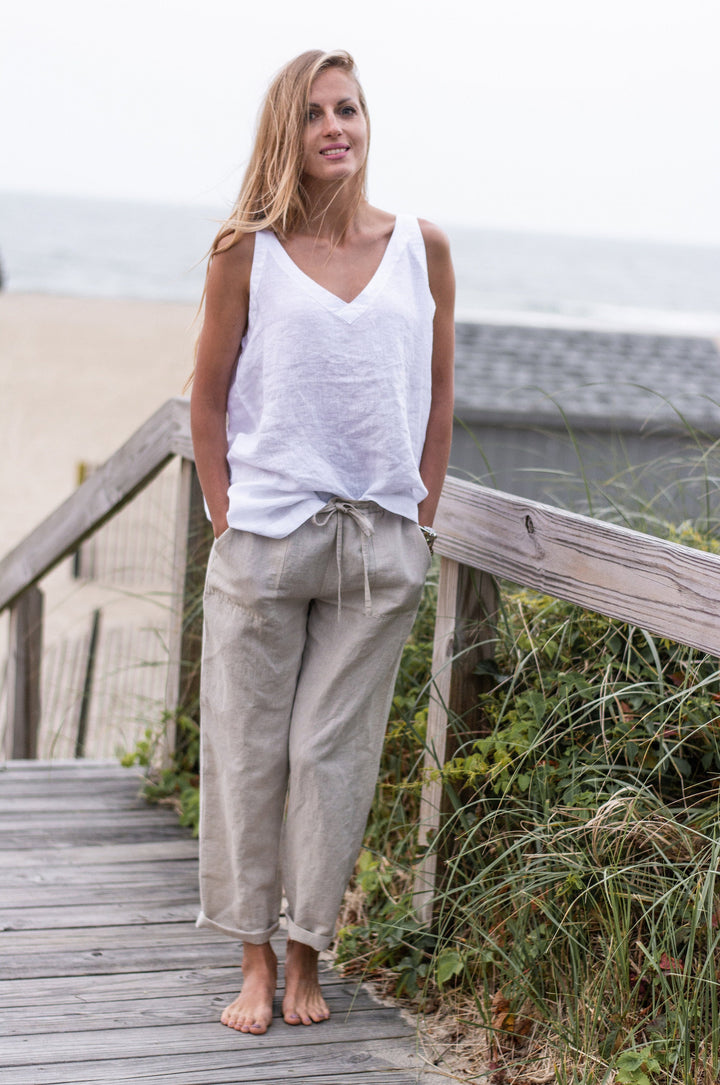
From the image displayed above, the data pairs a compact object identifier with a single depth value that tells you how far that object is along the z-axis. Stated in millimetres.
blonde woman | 4745
